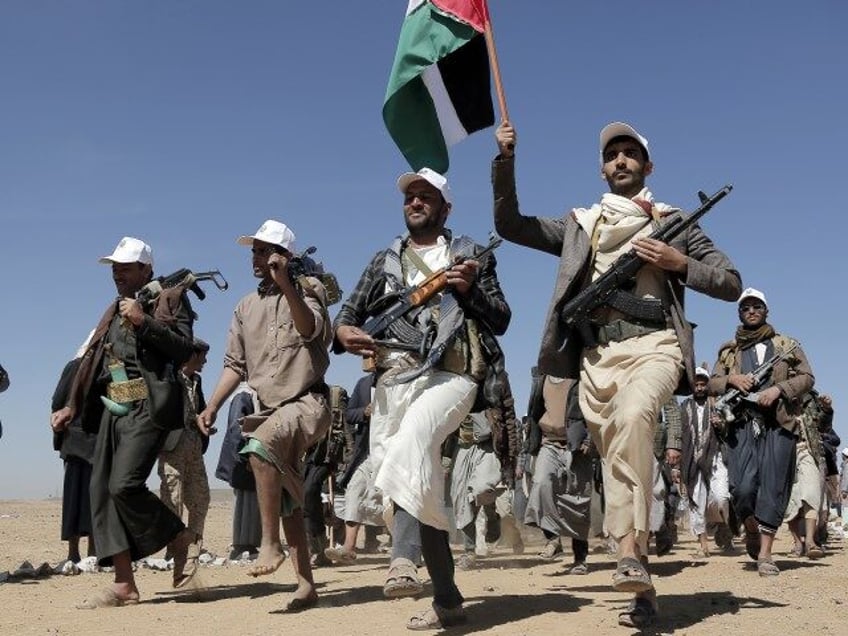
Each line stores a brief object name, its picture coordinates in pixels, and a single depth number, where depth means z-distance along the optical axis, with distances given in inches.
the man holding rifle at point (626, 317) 212.8
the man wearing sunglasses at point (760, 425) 386.0
